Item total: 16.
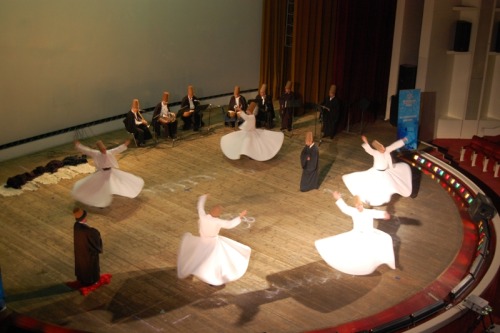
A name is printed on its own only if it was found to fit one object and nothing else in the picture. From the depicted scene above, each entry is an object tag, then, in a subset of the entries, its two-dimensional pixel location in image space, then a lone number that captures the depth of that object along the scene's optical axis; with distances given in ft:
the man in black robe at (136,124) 40.16
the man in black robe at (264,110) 43.62
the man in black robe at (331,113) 41.88
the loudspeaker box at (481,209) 31.27
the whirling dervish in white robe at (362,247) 27.27
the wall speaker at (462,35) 41.73
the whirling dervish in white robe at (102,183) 32.58
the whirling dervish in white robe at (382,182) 33.53
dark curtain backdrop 43.88
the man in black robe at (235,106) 42.88
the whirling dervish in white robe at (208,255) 26.16
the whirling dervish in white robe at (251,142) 38.40
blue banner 40.22
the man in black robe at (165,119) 41.24
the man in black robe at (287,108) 43.01
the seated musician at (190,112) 43.19
